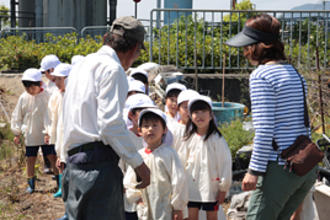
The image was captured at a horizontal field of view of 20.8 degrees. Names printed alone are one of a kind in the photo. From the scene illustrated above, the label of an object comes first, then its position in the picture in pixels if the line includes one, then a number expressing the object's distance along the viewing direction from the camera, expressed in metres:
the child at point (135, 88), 8.62
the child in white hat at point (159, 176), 6.59
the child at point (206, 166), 7.22
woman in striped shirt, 5.17
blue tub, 12.99
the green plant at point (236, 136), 10.79
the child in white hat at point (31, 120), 11.26
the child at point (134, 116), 7.15
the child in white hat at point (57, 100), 9.94
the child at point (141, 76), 10.24
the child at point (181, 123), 7.64
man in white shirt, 4.89
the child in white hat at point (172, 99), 9.36
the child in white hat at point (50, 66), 11.19
